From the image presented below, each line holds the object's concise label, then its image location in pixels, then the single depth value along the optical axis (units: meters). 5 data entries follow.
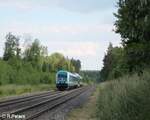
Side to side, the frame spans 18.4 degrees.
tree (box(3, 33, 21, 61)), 143.75
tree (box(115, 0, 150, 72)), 25.08
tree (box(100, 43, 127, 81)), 29.49
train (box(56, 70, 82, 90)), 71.88
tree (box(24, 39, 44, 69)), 155.21
